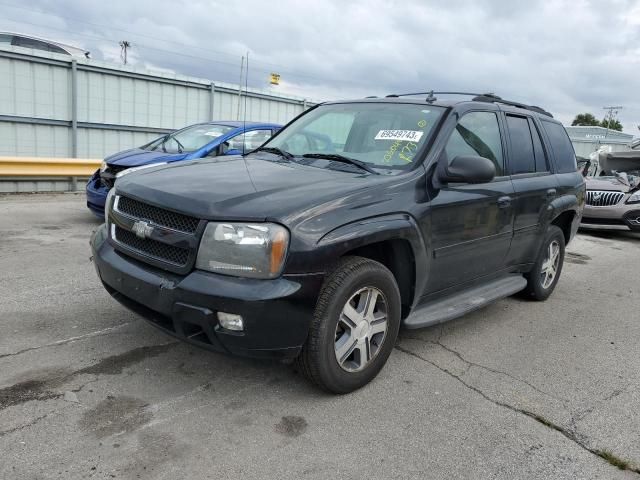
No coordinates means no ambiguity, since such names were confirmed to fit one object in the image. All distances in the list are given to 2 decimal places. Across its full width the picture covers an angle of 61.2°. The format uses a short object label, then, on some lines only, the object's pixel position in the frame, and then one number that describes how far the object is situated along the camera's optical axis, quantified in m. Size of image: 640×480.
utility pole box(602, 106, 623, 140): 75.69
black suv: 2.78
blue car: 7.43
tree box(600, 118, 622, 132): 83.75
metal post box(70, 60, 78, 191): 11.26
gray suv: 10.06
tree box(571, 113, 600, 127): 86.00
